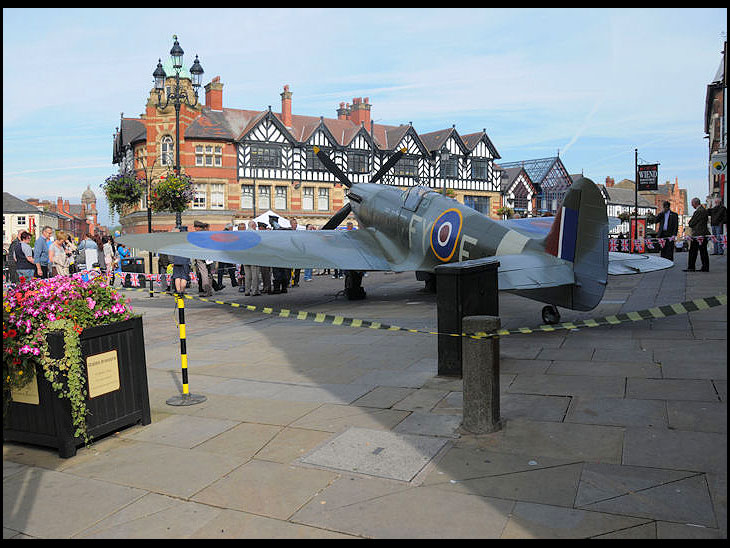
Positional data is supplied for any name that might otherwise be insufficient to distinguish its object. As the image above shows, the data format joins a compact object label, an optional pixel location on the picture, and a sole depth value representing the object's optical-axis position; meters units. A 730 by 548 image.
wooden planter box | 4.78
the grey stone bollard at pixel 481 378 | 4.91
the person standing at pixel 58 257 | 14.86
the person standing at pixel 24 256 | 14.61
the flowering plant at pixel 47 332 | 4.67
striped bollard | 6.13
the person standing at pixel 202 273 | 15.76
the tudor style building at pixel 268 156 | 46.88
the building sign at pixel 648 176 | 37.41
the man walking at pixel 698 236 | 15.41
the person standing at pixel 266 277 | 16.57
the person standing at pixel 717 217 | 16.00
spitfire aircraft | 8.19
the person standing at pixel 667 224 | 17.23
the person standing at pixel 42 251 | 15.52
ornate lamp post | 22.57
